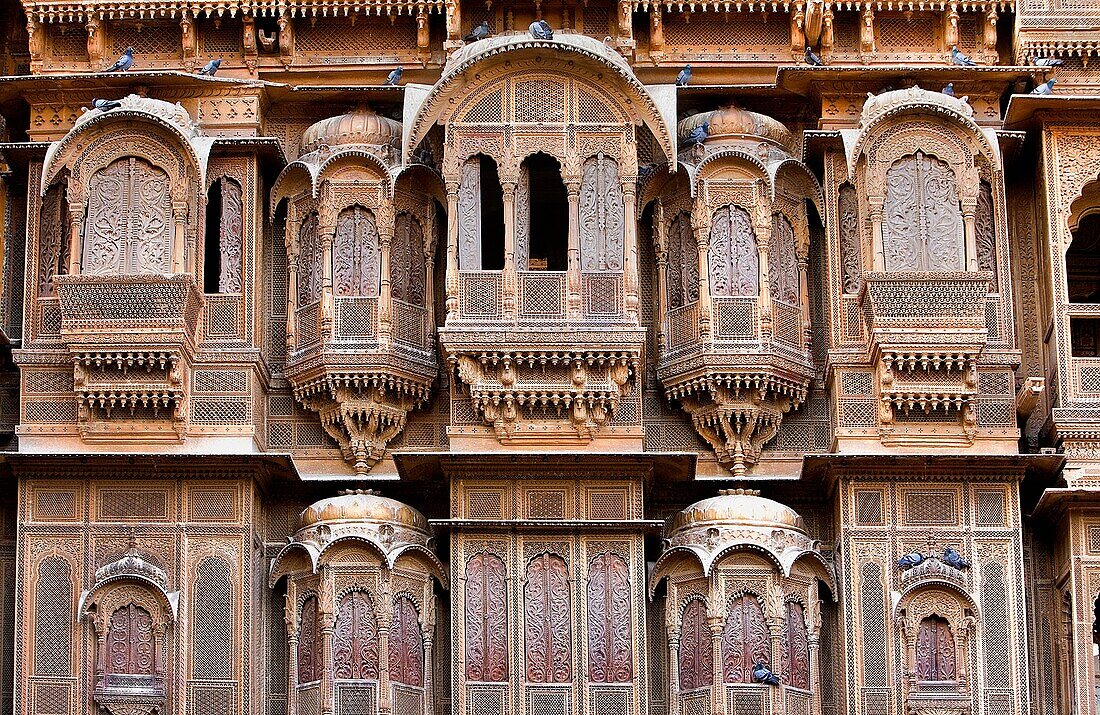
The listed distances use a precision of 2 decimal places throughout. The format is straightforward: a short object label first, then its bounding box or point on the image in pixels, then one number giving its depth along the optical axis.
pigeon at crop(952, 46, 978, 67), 24.78
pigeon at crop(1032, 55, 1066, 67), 24.83
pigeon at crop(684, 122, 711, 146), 24.64
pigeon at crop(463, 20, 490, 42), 24.81
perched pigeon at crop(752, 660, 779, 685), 22.81
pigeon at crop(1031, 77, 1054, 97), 24.44
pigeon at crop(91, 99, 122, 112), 24.33
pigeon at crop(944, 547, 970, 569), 23.25
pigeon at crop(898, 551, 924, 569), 23.25
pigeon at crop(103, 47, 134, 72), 24.80
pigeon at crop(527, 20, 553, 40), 24.14
